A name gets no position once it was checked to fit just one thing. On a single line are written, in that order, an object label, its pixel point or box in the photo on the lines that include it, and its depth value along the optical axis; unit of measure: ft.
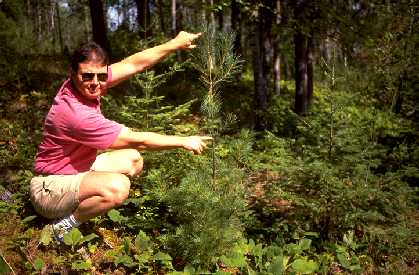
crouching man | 12.62
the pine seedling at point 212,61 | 13.33
